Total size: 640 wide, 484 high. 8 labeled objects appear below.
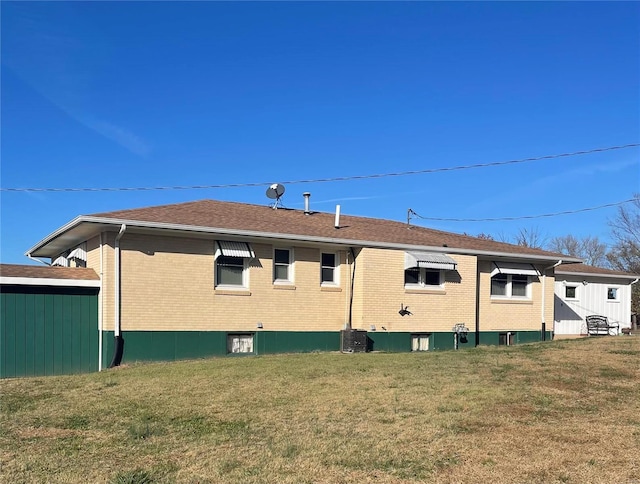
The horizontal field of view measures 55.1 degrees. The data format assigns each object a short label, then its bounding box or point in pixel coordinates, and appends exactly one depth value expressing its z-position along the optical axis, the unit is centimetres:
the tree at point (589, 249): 5666
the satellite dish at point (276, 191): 2006
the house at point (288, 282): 1440
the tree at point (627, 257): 4431
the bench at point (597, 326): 2453
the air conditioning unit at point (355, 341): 1652
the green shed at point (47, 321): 1316
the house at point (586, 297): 2389
